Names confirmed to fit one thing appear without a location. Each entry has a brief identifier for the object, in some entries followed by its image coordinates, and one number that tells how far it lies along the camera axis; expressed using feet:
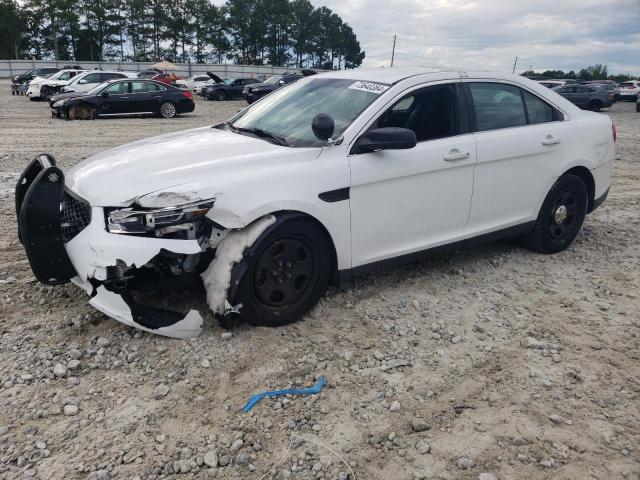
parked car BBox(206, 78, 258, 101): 100.63
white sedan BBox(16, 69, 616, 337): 10.54
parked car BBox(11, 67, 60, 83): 108.23
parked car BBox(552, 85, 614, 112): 88.48
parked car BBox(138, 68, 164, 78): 117.61
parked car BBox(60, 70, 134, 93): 66.73
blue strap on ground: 9.53
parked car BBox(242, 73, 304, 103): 85.66
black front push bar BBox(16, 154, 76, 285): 10.58
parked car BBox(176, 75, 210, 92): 111.86
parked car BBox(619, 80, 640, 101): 115.44
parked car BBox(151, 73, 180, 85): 107.24
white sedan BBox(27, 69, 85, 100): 79.25
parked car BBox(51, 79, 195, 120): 55.21
